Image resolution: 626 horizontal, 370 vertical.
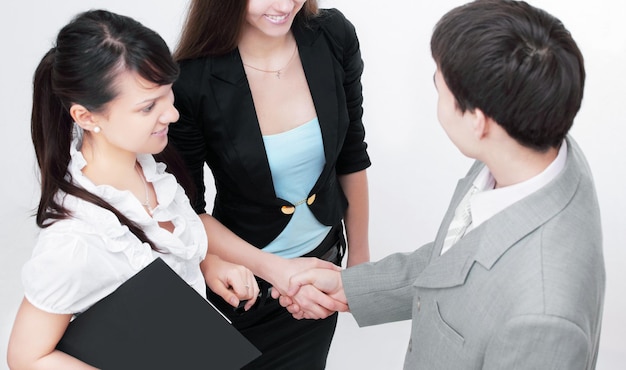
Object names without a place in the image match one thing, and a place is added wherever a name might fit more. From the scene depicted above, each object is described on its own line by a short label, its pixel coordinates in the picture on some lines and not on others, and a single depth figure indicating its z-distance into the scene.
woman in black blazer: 1.87
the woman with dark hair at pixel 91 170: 1.42
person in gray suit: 1.19
